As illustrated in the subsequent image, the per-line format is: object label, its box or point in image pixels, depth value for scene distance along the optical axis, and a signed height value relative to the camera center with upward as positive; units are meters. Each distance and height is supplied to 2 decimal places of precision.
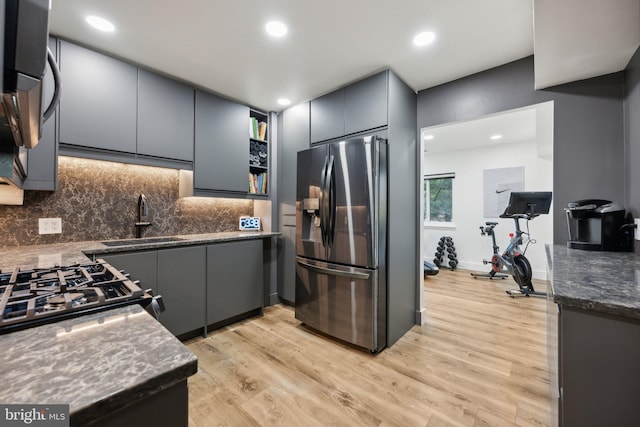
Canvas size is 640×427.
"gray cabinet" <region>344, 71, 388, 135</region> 2.35 +1.02
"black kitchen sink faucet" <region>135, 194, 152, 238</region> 2.48 +0.00
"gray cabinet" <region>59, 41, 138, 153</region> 1.95 +0.89
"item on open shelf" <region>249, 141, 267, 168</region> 3.23 +0.75
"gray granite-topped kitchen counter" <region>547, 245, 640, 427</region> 0.71 -0.39
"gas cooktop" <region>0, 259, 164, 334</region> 0.65 -0.25
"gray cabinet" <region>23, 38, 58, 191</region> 1.81 +0.38
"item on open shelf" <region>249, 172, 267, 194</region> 3.17 +0.38
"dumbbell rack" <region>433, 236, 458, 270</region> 5.34 -0.78
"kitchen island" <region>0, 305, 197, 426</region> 0.39 -0.27
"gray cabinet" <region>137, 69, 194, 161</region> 2.32 +0.89
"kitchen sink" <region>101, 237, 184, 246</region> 2.11 -0.23
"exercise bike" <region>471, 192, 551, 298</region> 3.74 -0.38
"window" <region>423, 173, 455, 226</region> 5.63 +0.34
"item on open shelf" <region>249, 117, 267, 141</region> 3.19 +1.06
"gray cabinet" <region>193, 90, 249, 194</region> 2.68 +0.74
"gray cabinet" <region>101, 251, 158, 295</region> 1.92 -0.38
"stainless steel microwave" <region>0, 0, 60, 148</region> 0.46 +0.30
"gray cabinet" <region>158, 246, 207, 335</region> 2.19 -0.62
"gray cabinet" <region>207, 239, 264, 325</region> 2.52 -0.65
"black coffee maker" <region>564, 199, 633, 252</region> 1.63 -0.07
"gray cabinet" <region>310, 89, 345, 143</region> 2.67 +1.03
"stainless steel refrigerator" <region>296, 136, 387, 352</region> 2.21 -0.24
